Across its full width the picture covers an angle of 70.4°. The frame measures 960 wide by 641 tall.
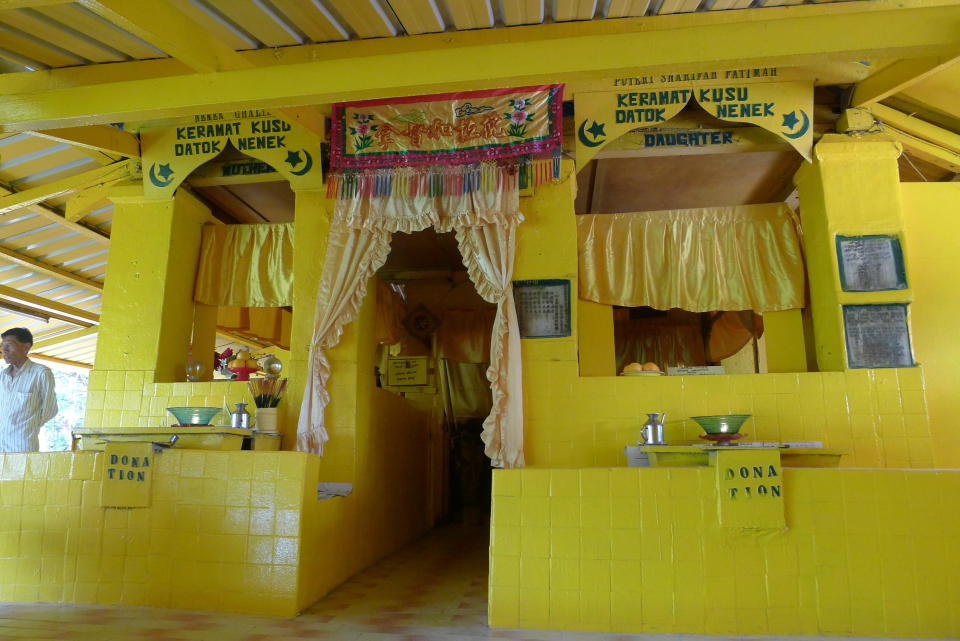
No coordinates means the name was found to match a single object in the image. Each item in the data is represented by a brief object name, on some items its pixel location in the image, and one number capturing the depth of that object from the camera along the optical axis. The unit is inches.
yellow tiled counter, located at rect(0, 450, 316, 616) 169.2
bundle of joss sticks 221.6
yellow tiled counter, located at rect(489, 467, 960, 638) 151.6
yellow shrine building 155.1
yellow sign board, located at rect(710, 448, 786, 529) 155.2
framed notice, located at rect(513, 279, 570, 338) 227.9
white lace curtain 221.8
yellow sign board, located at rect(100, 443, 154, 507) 175.3
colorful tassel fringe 225.6
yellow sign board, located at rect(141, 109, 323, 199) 247.6
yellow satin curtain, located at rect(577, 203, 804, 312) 251.4
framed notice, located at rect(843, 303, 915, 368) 215.9
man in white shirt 204.2
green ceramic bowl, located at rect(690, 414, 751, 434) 194.9
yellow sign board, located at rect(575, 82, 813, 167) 226.8
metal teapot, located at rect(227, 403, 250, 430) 209.2
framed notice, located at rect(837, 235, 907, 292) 221.3
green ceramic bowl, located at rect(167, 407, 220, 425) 203.6
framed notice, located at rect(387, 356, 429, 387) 402.6
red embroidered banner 222.7
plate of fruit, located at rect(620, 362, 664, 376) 226.1
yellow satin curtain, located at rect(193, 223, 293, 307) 272.2
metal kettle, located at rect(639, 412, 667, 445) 196.2
